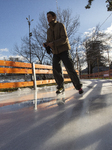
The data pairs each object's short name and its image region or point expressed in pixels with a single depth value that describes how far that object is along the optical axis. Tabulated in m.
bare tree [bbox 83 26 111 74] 27.17
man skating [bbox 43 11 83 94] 2.70
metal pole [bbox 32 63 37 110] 5.24
